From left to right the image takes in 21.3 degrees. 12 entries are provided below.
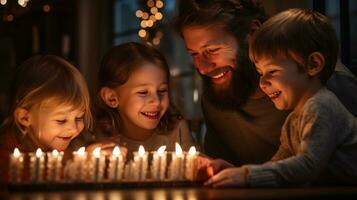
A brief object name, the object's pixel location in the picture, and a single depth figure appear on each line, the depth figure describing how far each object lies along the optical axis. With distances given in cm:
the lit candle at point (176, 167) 175
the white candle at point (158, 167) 174
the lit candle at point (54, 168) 169
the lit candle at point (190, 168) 177
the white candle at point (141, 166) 173
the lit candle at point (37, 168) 168
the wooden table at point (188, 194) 156
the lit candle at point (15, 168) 168
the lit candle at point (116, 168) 172
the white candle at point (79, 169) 170
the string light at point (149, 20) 396
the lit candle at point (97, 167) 171
